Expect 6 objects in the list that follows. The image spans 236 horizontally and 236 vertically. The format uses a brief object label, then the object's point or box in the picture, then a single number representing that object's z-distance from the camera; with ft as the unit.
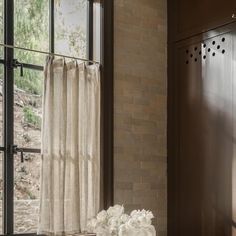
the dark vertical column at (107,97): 15.00
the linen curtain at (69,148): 13.79
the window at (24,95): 13.58
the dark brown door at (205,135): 14.71
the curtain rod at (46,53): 13.40
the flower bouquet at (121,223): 11.76
